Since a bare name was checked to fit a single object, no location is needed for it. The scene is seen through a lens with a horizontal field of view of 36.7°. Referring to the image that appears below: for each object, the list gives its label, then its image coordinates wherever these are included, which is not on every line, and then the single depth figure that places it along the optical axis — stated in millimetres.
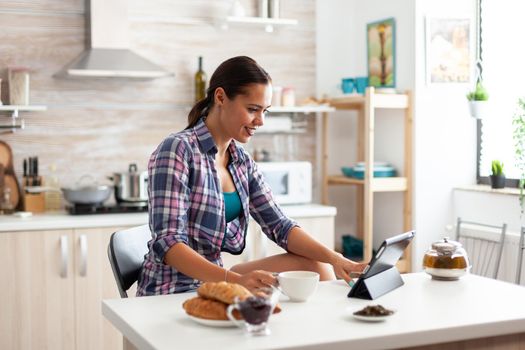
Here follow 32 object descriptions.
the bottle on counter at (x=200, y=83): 4723
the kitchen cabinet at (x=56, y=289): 3941
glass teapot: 2473
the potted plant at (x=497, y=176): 4371
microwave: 4633
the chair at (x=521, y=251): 3936
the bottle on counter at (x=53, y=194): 4473
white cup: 2111
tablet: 2213
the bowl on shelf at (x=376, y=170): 4664
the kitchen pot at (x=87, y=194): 4215
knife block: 4363
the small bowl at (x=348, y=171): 4883
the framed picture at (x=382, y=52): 4777
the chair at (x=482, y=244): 4219
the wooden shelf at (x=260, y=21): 4699
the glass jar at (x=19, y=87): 4312
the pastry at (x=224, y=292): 1873
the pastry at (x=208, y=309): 1862
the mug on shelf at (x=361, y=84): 4836
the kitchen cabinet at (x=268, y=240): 4387
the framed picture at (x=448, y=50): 4602
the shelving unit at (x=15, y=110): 4270
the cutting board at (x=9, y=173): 4422
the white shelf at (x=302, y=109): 4777
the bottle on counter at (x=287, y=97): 4828
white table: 1771
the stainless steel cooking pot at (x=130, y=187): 4371
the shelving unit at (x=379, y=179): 4520
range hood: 4332
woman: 2400
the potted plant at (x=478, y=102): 4449
